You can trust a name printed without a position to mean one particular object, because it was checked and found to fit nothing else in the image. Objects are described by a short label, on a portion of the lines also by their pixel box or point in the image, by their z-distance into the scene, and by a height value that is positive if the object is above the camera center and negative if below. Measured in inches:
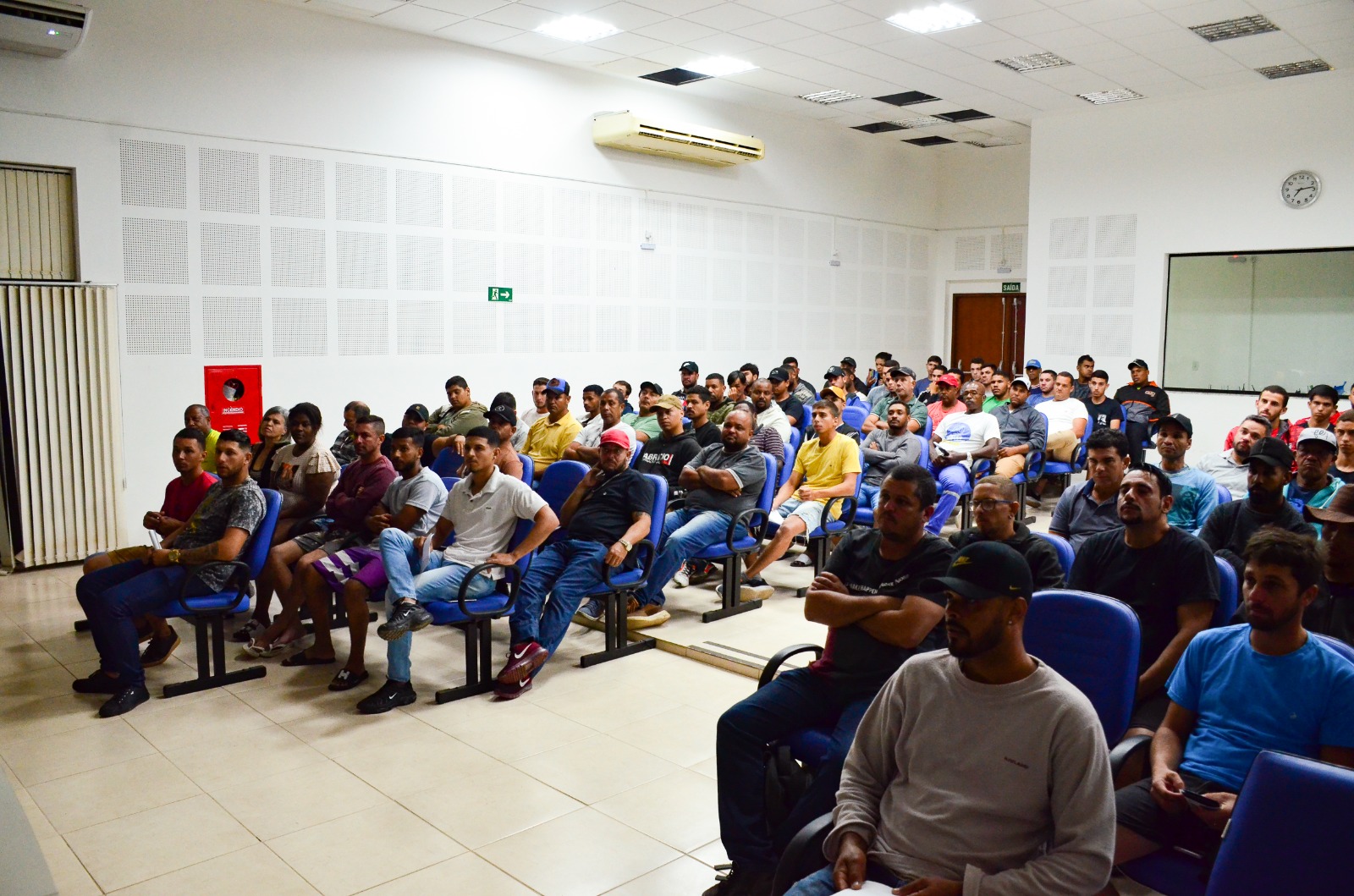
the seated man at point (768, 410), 288.8 -12.2
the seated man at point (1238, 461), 221.3 -20.5
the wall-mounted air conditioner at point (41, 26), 262.2 +91.1
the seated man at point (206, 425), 255.6 -16.7
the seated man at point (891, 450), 270.8 -22.4
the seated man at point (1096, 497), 162.7 -21.3
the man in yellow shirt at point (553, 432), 292.5 -19.3
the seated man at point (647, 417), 305.7 -16.0
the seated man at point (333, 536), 212.1 -37.8
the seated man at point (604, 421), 278.4 -15.5
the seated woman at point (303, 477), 231.1 -26.6
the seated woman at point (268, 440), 254.8 -20.0
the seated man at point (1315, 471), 175.5 -17.3
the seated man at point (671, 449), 256.4 -21.2
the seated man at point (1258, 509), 148.9 -20.9
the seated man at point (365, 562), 193.3 -39.9
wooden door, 588.1 +26.0
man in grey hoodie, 74.0 -32.0
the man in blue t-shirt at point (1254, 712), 92.4 -32.5
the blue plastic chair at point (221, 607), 186.7 -46.2
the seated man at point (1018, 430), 328.5 -20.3
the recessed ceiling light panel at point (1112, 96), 447.8 +127.3
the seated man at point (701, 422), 266.7 -14.9
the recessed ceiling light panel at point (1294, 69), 397.4 +125.4
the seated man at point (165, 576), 181.2 -40.7
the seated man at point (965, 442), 286.8 -22.3
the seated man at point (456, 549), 181.5 -35.7
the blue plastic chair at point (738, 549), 233.6 -43.0
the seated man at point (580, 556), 192.9 -38.9
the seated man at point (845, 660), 115.5 -35.5
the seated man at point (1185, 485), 181.0 -20.5
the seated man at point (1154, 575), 124.5 -26.8
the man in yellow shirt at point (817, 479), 247.1 -28.3
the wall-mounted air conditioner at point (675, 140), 411.5 +100.1
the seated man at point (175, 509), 201.3 -30.9
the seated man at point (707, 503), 225.9 -32.9
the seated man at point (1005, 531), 133.7 -22.6
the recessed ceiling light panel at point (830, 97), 460.1 +129.1
